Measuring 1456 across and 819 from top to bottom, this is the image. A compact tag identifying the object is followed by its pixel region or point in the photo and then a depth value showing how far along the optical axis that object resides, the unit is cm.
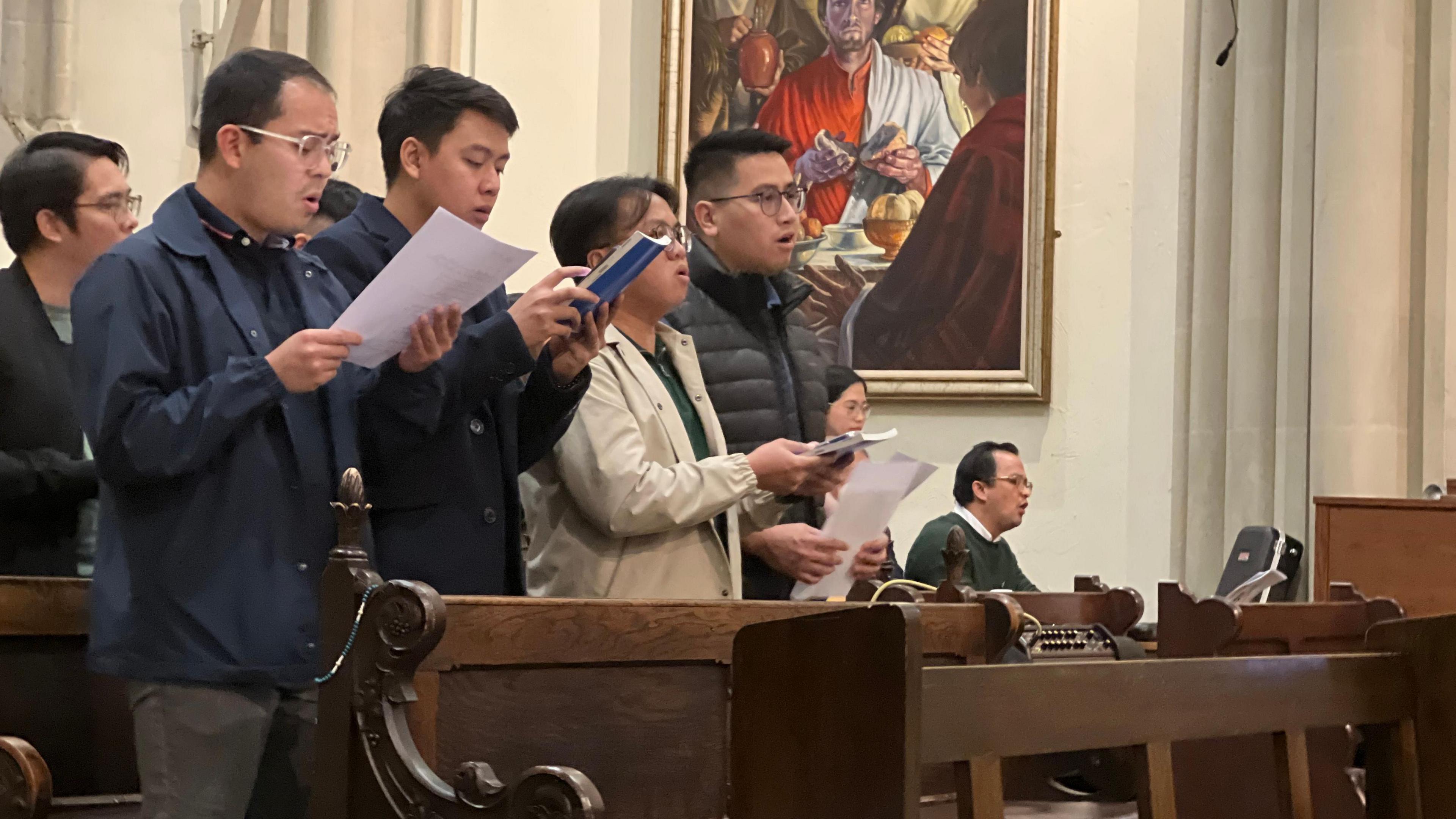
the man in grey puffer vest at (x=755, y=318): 360
